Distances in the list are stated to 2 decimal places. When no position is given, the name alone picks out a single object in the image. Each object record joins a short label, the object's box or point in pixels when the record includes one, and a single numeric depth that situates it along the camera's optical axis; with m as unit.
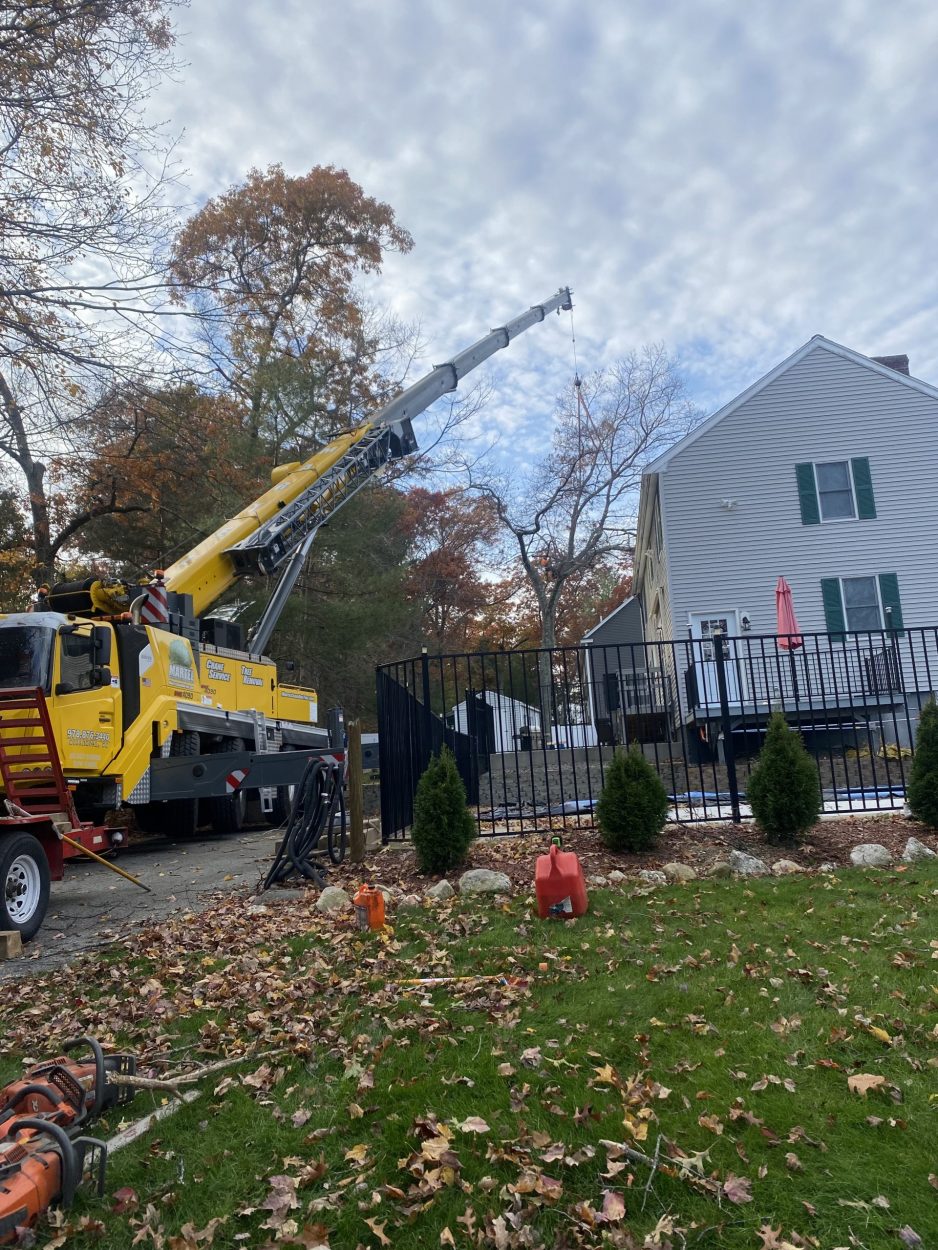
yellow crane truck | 6.96
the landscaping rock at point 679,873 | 6.37
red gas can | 5.42
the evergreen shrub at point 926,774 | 7.34
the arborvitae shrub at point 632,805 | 7.07
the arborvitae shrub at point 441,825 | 6.87
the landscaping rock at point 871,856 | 6.53
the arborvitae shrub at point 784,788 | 7.09
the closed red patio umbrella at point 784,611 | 14.91
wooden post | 7.78
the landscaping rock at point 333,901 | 6.20
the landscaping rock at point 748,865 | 6.46
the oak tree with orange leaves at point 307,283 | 20.06
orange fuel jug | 5.54
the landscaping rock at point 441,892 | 6.20
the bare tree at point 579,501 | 29.23
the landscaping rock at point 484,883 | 6.21
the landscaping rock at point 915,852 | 6.56
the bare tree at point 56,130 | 7.12
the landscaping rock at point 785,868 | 6.45
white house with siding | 17.95
